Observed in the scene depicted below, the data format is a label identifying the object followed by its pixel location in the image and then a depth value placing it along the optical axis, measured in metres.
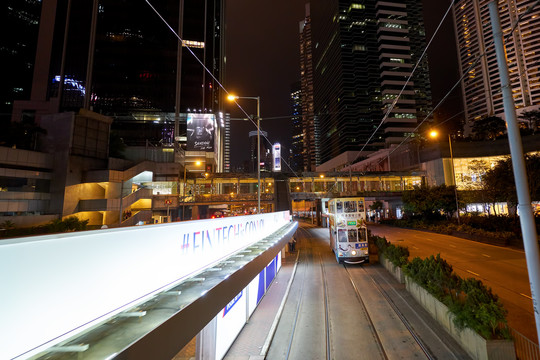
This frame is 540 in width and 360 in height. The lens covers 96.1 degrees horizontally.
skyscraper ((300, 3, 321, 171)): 167.38
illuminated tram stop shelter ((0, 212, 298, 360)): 2.01
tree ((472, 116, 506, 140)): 50.72
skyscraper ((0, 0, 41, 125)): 57.62
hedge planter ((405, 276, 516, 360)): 6.41
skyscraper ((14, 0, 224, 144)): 59.28
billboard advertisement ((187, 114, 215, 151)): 41.00
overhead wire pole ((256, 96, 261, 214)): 15.88
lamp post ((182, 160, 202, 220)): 40.53
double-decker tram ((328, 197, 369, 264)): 17.86
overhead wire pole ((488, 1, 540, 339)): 4.50
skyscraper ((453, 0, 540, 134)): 105.94
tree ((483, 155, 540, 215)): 21.47
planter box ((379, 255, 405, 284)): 14.05
